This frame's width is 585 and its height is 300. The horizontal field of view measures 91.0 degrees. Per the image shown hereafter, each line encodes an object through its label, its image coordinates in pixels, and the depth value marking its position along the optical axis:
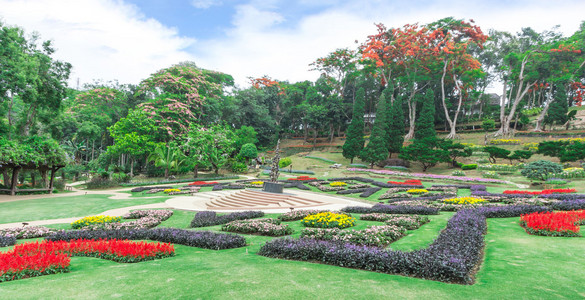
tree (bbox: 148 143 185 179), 30.81
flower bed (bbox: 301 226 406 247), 6.88
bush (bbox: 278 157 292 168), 35.94
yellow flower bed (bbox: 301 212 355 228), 8.93
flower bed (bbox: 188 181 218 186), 25.95
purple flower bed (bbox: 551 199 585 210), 9.73
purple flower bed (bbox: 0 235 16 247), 7.94
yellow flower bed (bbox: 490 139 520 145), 35.72
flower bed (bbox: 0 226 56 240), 9.09
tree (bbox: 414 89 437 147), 34.19
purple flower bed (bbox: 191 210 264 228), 10.70
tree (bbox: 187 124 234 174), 31.42
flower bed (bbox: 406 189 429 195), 17.05
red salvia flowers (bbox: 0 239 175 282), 4.83
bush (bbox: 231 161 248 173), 36.81
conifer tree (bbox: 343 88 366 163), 39.00
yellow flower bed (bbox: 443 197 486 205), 12.02
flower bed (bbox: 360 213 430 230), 8.49
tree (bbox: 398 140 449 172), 30.34
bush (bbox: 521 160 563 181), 18.66
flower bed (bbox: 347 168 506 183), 21.92
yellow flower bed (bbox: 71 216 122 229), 10.56
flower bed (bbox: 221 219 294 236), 8.72
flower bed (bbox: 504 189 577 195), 14.12
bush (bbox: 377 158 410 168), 34.64
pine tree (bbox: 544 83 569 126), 39.41
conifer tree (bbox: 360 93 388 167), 34.91
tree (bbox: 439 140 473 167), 30.40
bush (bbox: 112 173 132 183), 29.06
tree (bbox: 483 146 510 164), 28.47
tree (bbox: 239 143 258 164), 38.68
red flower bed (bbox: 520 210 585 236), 6.72
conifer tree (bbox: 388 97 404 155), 37.75
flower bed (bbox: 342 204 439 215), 10.57
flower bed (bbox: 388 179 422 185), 21.37
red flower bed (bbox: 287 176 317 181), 26.42
